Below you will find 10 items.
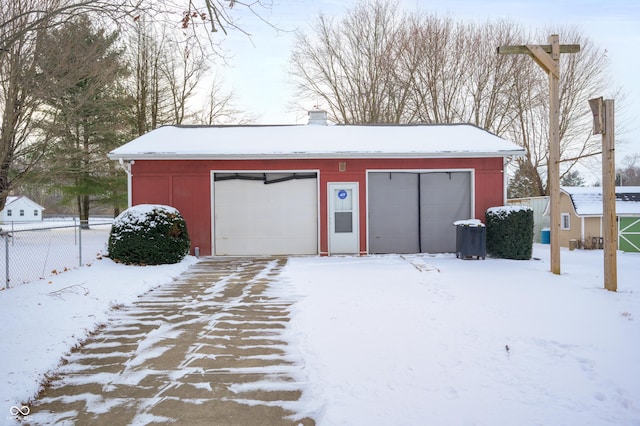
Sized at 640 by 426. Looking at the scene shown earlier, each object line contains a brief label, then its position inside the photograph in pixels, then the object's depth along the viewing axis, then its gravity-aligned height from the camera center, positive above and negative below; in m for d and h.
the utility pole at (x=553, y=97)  8.22 +2.16
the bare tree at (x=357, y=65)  24.30 +8.52
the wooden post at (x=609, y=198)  6.84 +0.15
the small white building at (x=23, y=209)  56.56 +0.80
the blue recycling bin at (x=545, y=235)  20.42 -1.29
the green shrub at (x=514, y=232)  10.49 -0.57
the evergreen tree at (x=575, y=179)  43.66 +2.97
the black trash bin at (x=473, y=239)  10.34 -0.72
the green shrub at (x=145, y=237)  9.06 -0.51
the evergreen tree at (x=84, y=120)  9.77 +3.47
